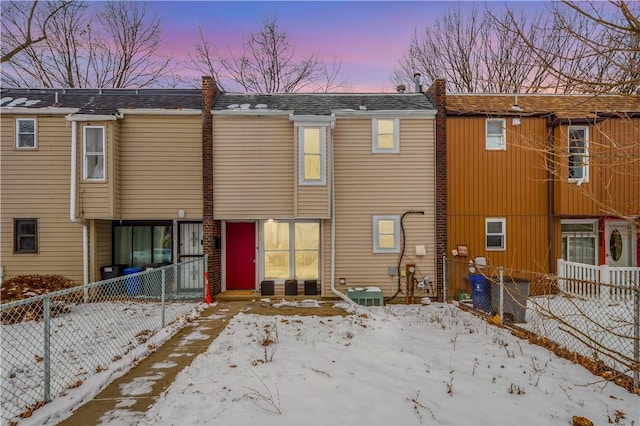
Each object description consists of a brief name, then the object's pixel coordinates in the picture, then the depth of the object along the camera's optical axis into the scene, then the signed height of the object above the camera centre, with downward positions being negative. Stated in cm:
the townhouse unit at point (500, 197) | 1198 +64
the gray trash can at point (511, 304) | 792 -212
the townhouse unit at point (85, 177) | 1072 +125
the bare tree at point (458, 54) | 2002 +990
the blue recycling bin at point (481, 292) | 897 -204
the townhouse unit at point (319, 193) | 1084 +73
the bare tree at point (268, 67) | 2209 +964
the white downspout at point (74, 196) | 1056 +61
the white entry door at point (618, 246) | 1249 -113
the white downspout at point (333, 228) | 1077 -42
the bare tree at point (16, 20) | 1572 +934
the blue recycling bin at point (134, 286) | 1085 -221
